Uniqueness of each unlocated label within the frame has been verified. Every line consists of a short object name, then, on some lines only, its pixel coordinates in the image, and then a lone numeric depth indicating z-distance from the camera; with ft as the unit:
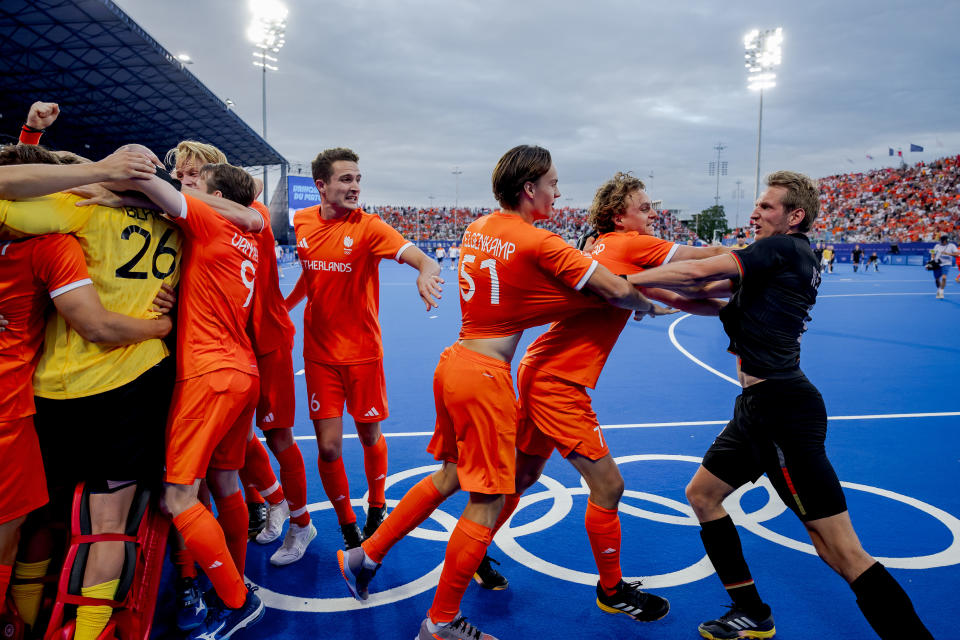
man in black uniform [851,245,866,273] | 107.55
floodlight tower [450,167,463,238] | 233.76
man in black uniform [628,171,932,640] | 8.46
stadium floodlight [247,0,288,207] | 99.66
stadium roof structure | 65.41
